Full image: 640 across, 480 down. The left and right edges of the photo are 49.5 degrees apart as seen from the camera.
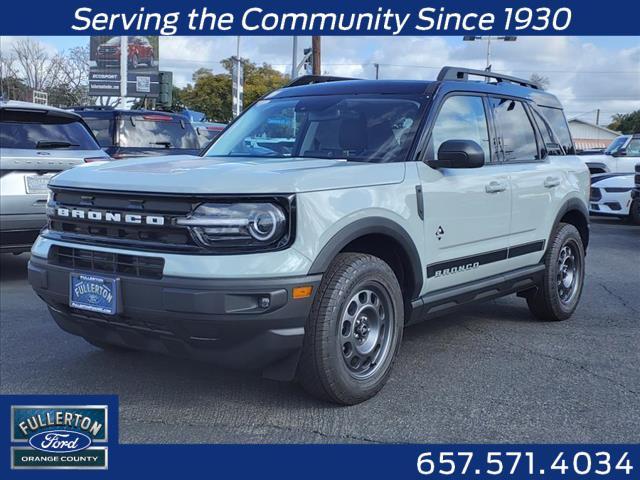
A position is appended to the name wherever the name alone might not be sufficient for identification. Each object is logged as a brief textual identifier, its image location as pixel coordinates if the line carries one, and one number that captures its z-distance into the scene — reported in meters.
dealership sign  41.72
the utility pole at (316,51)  22.88
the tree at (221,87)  54.31
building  78.31
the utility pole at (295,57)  24.80
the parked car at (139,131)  9.79
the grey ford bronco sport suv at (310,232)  3.40
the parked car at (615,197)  13.70
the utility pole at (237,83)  19.61
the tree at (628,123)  69.53
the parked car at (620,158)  16.66
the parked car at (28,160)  6.68
